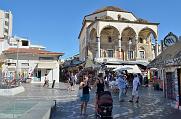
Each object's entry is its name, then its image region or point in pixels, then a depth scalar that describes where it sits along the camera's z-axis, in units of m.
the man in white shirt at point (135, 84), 7.78
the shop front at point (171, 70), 5.96
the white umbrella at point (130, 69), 13.80
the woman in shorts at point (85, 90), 5.30
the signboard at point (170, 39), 6.64
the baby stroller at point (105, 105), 4.65
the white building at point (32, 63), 22.80
